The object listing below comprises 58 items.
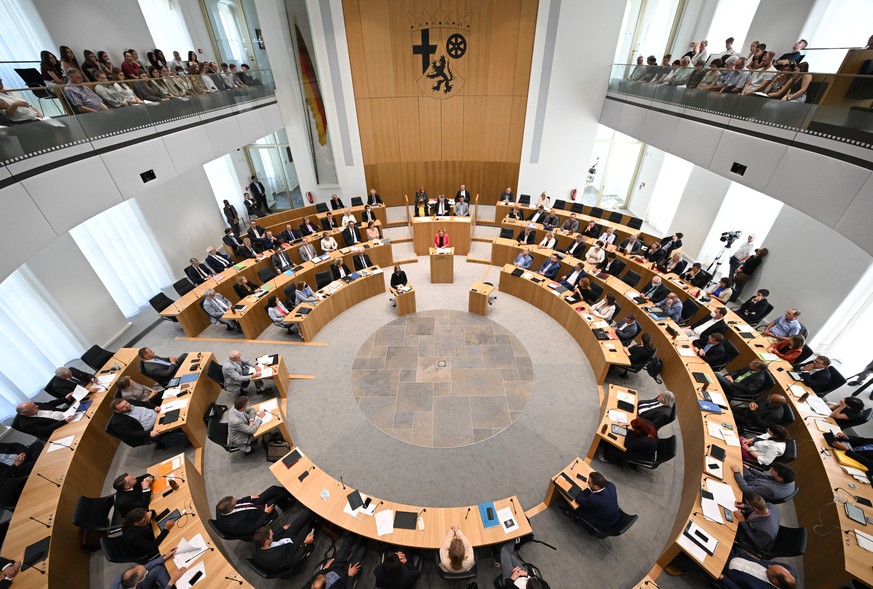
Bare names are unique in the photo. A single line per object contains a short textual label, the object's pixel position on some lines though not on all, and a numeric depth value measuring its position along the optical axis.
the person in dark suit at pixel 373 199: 13.52
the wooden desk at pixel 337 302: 8.34
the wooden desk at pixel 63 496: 4.15
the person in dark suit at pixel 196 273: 9.38
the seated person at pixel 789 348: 6.24
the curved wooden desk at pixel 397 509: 4.21
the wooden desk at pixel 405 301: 9.11
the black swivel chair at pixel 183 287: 8.77
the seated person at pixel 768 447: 4.88
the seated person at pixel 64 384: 6.08
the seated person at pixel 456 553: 3.77
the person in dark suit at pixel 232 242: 10.55
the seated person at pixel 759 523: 4.04
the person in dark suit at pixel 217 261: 9.98
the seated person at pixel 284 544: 4.04
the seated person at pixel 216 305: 8.31
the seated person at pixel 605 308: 8.02
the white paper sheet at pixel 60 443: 5.22
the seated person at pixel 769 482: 4.24
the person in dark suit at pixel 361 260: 10.52
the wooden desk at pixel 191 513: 3.96
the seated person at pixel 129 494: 4.46
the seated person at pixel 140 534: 4.10
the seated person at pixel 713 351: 6.31
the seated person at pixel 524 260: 10.24
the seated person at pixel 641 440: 5.18
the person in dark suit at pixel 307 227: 11.71
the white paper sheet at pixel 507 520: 4.26
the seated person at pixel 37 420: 5.21
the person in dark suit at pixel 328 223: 12.25
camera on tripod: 9.34
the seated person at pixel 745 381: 5.88
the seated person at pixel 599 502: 4.36
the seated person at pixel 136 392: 5.83
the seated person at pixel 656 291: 8.26
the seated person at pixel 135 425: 5.51
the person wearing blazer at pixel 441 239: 10.45
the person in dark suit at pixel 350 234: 11.58
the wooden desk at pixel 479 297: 9.09
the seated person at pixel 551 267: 9.72
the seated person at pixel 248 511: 4.30
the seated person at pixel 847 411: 4.96
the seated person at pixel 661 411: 5.53
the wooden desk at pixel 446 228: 11.58
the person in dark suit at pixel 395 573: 3.75
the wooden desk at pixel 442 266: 10.29
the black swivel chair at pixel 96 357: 6.85
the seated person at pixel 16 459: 5.03
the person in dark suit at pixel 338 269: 9.88
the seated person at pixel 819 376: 5.73
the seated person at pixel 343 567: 3.63
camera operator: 9.35
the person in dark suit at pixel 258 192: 14.58
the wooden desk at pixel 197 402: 5.82
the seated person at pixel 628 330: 7.29
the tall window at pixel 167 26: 10.55
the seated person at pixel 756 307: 7.68
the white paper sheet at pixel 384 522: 4.31
